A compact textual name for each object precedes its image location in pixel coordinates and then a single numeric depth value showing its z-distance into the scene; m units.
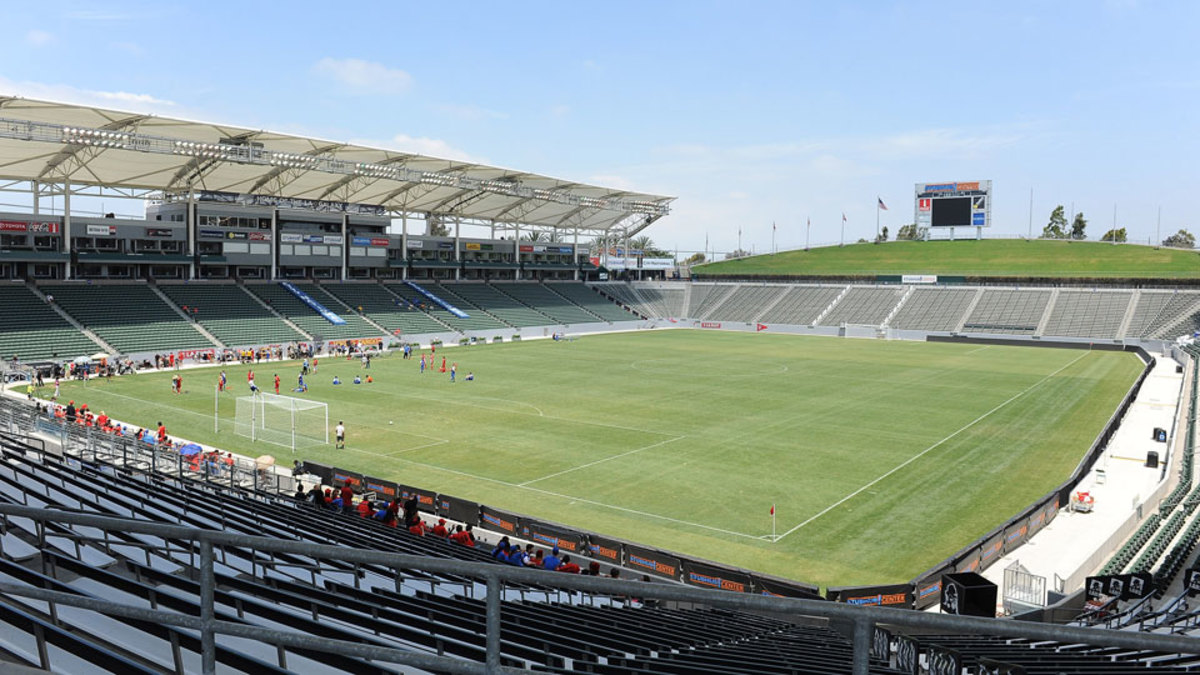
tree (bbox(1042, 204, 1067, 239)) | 165.15
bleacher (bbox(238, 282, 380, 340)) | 66.88
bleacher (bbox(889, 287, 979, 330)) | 92.88
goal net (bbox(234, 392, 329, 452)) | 32.38
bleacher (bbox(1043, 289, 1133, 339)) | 82.62
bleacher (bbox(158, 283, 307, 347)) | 60.81
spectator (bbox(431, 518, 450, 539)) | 17.86
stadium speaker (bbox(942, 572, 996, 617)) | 13.88
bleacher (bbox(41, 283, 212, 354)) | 54.59
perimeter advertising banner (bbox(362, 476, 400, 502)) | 23.33
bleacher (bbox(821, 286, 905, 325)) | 97.50
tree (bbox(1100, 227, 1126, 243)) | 148.55
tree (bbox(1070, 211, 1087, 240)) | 161.62
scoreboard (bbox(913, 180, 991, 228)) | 109.62
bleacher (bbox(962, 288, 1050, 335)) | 87.81
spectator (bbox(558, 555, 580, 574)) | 16.02
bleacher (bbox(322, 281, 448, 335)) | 72.69
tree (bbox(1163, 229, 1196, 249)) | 154.75
